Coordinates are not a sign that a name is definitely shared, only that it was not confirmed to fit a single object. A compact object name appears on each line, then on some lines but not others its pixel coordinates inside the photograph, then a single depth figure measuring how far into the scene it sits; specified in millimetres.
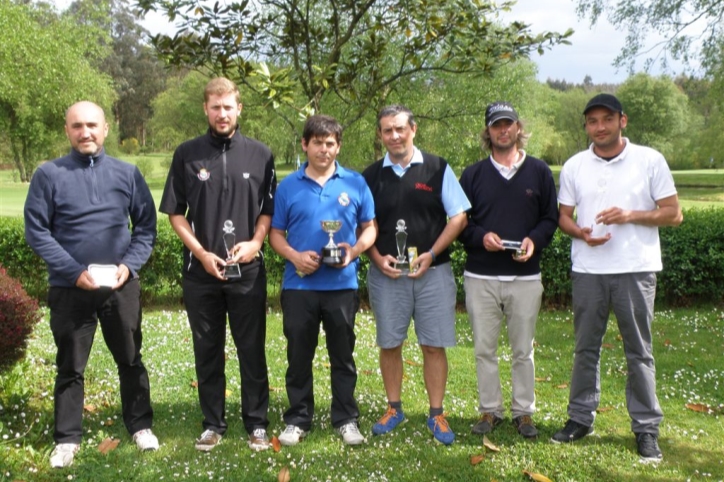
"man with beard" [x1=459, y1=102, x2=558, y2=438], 4578
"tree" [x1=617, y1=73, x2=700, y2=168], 64500
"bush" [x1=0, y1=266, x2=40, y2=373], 5086
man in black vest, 4551
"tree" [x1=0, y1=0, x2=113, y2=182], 24312
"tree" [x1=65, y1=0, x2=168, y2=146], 76812
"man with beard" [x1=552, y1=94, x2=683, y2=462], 4363
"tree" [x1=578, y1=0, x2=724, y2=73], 14369
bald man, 4176
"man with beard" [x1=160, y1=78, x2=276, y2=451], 4344
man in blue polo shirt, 4469
